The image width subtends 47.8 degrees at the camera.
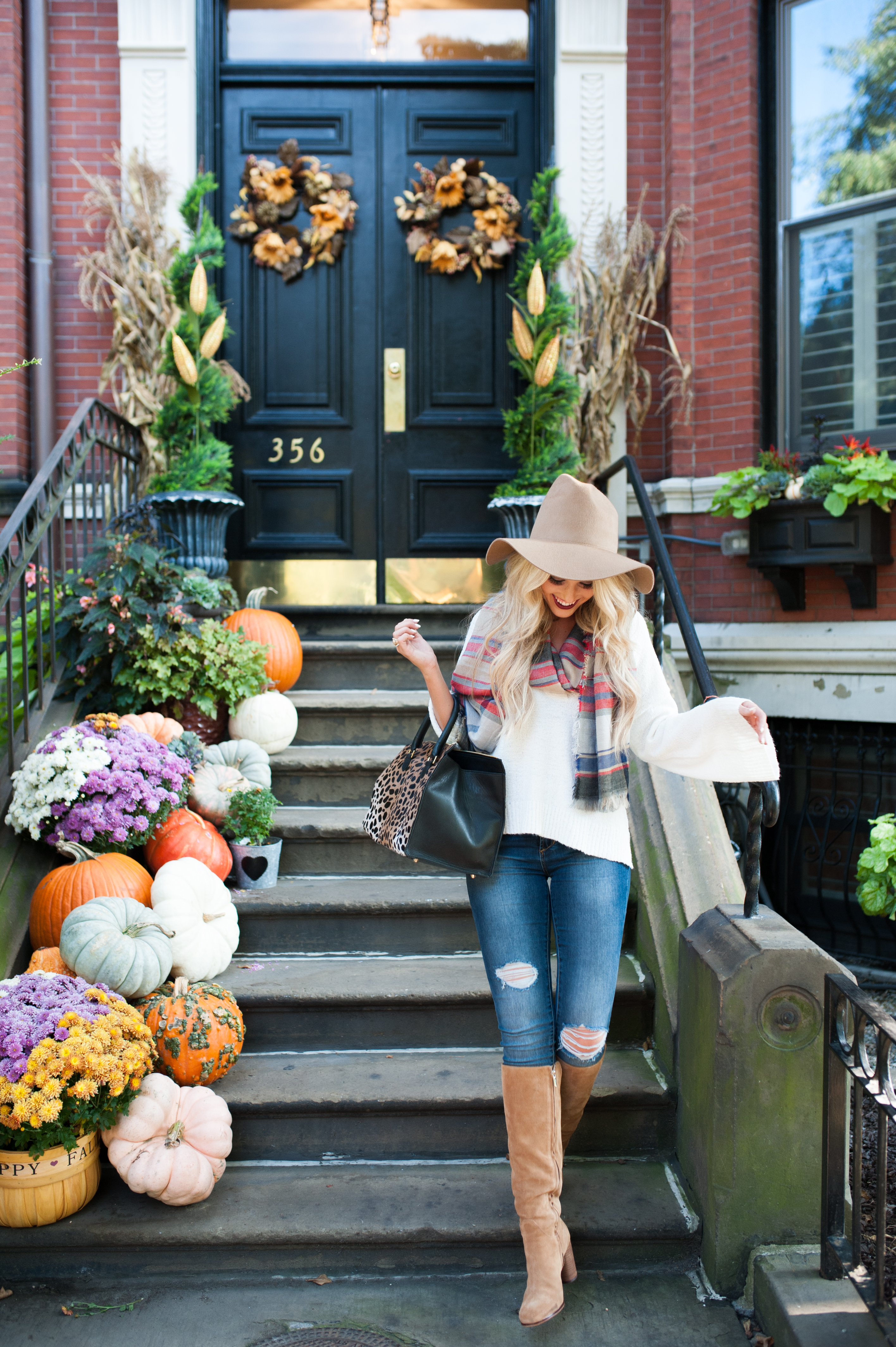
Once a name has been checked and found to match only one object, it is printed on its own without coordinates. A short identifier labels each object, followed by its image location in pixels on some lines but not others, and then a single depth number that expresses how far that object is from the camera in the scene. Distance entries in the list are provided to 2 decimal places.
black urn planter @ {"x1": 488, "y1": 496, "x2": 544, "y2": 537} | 4.83
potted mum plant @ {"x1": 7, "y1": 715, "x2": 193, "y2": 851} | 3.30
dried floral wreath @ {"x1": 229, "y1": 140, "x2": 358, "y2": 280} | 5.52
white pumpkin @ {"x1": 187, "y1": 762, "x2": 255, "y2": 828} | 3.69
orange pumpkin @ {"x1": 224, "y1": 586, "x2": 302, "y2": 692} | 4.45
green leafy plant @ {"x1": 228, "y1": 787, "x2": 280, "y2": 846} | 3.61
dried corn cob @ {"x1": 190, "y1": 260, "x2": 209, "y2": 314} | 4.79
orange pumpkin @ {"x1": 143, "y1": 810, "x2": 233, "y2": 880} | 3.44
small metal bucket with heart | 3.59
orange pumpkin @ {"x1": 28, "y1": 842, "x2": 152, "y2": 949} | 3.16
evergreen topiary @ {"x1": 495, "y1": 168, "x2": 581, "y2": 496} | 5.01
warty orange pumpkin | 2.74
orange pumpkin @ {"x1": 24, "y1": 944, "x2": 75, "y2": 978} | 2.94
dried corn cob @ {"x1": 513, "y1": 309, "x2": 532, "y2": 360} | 5.06
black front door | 5.62
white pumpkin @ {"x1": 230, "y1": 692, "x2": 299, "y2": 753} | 4.10
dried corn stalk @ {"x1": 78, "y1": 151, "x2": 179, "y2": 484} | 5.11
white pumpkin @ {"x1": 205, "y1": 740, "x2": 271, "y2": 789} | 3.87
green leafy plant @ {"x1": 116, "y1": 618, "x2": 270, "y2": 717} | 3.95
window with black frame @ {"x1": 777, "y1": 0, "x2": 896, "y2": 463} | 5.04
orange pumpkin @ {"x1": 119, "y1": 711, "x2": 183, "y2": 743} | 3.77
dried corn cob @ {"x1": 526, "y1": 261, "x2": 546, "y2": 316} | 4.98
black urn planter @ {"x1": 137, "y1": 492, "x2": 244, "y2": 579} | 4.69
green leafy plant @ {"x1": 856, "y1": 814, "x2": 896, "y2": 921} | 3.80
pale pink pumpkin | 2.50
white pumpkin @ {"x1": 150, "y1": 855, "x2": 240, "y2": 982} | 3.06
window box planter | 4.69
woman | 2.18
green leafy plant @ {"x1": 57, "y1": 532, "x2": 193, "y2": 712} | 3.94
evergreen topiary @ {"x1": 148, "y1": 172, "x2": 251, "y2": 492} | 4.83
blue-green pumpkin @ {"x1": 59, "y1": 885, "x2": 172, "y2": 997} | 2.80
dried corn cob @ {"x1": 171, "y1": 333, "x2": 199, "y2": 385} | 4.77
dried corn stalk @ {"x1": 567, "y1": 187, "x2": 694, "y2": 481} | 5.28
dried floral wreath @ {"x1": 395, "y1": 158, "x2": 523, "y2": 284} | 5.52
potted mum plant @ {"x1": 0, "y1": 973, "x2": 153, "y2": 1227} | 2.38
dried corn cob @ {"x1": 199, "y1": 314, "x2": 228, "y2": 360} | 4.91
